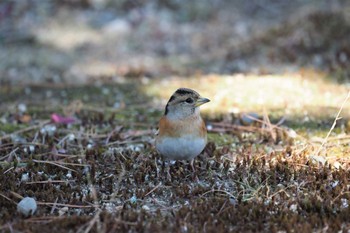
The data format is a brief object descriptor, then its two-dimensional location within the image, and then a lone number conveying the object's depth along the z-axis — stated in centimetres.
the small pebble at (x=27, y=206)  1070
